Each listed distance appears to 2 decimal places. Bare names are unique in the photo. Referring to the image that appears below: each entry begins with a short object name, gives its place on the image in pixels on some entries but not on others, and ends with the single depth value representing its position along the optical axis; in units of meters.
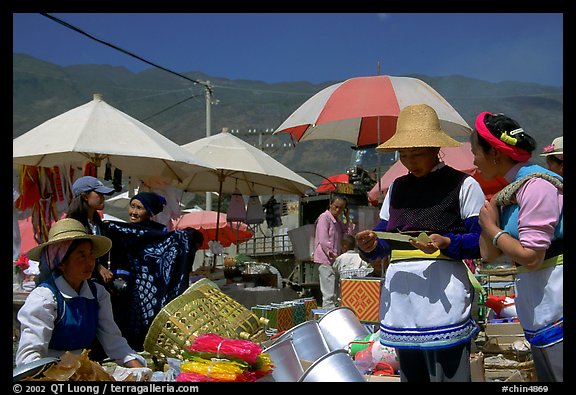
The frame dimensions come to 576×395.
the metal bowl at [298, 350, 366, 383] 2.74
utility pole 22.48
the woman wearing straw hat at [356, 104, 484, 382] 2.66
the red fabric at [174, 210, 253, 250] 14.11
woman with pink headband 2.35
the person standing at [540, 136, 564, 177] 4.23
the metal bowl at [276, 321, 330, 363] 3.53
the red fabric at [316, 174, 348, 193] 14.15
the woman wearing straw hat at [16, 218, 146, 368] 3.04
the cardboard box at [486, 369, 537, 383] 3.82
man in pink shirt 8.36
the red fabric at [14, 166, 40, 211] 5.95
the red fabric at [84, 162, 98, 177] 6.31
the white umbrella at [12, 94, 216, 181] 5.50
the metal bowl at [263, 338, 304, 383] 3.28
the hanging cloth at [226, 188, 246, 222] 10.23
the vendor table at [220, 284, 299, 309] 7.25
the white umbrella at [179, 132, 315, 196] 8.23
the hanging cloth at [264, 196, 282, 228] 11.88
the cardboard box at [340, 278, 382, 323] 5.00
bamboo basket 3.64
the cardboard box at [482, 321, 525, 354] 4.66
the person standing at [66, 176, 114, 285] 4.53
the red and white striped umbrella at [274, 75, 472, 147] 5.85
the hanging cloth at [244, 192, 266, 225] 10.42
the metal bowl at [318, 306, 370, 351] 4.12
